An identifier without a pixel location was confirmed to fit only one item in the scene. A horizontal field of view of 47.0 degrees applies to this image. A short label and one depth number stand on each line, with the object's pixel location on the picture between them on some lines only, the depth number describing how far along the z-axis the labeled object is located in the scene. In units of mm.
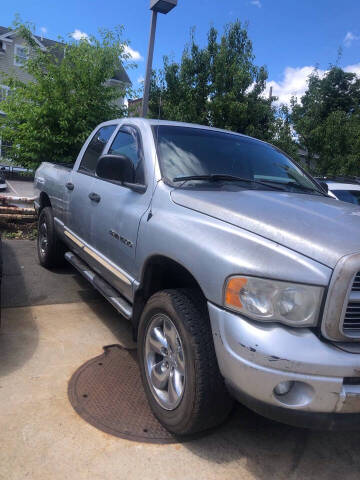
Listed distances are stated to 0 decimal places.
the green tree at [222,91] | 12828
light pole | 6238
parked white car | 7457
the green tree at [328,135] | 13109
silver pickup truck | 1854
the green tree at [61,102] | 7238
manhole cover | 2504
